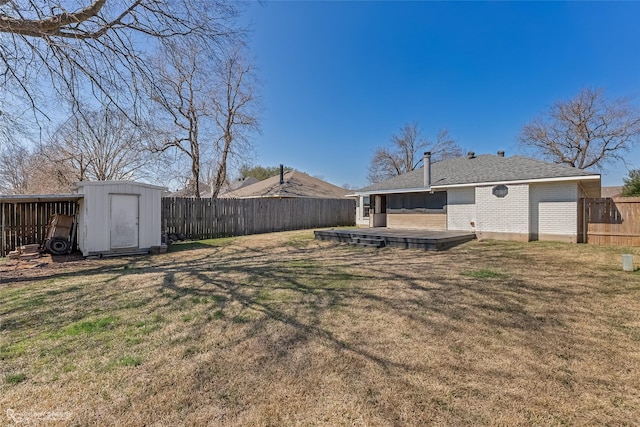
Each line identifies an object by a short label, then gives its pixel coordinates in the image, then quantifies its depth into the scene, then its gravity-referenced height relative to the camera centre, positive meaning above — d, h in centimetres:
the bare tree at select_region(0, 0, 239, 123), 558 +341
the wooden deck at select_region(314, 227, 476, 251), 967 -72
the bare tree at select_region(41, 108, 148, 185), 1959 +410
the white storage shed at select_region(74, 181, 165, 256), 893 -3
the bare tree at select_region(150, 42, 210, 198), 1689 +541
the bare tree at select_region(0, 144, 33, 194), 1922 +302
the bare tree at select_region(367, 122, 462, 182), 3347 +783
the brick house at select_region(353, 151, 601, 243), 1051 +88
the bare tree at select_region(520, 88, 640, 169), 2402 +764
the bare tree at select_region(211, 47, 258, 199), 1897 +702
